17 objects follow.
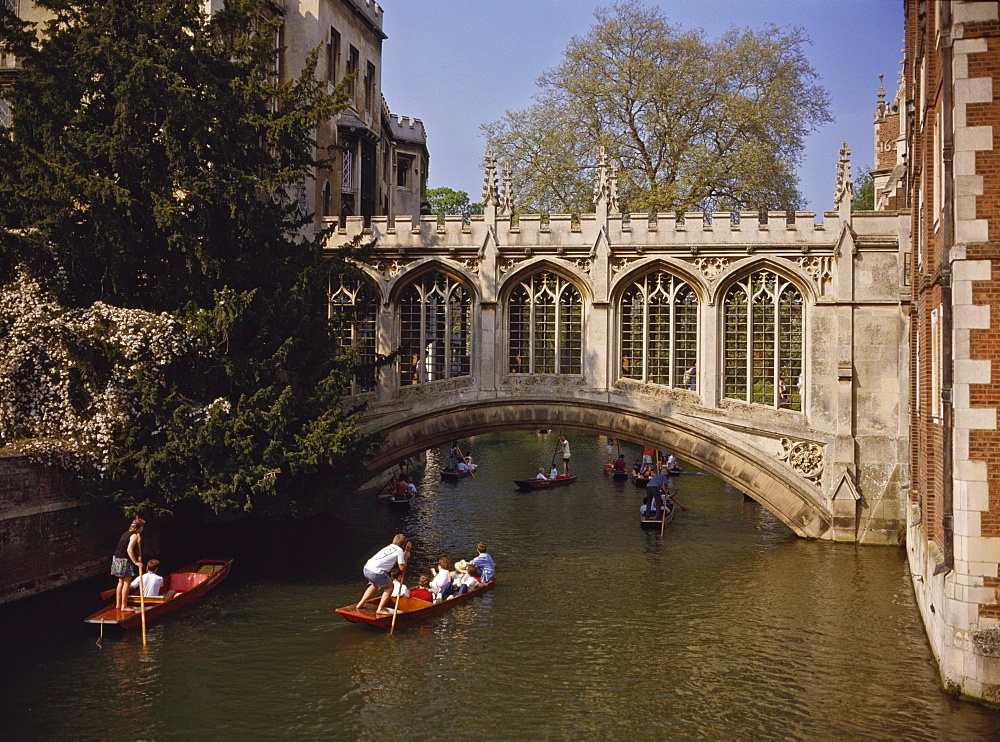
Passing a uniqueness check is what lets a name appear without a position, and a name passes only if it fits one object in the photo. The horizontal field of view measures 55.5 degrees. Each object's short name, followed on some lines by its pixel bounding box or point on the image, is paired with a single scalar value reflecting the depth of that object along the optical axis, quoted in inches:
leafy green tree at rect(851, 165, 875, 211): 2159.6
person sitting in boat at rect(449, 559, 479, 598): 641.6
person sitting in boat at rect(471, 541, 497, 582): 667.4
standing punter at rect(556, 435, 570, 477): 1312.0
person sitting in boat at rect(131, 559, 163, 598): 575.5
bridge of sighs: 780.6
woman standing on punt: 578.6
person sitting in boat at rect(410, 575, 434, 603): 618.2
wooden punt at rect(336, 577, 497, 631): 564.1
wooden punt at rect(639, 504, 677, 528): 883.4
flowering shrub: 621.0
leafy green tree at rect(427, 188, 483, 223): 2239.2
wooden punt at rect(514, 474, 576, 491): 1145.4
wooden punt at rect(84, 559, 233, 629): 552.7
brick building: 419.2
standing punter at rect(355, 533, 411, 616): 599.5
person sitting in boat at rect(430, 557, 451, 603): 626.4
